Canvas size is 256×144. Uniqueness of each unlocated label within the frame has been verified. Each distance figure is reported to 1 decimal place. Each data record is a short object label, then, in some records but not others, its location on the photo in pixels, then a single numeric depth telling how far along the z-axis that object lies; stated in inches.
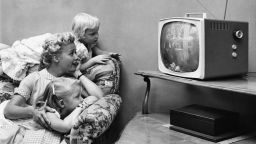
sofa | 82.4
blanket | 87.2
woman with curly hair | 72.4
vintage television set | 60.8
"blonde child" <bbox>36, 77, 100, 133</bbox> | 74.6
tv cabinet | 54.8
